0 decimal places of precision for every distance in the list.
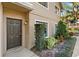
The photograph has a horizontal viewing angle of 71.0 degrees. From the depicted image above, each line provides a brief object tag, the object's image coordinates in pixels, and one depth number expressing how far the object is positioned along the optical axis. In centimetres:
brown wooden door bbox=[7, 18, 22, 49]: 265
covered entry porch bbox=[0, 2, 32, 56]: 241
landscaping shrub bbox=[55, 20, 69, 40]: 512
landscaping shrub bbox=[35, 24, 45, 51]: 317
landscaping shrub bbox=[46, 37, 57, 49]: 352
